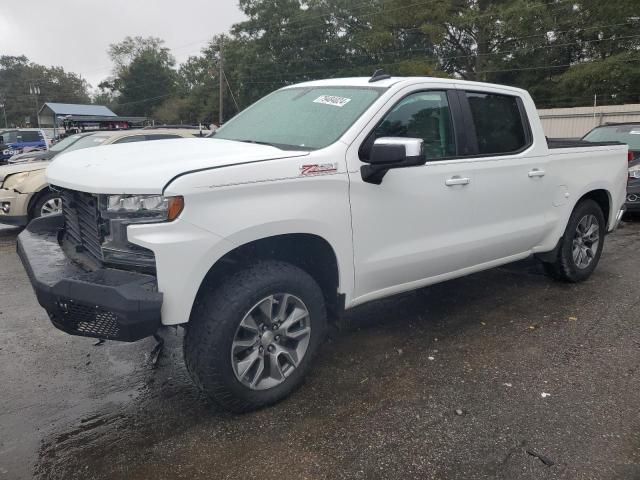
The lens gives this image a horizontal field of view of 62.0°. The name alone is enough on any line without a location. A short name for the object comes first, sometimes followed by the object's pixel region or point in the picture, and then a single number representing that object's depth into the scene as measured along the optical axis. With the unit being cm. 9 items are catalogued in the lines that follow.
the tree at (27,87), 9044
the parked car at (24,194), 761
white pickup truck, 268
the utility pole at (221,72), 4897
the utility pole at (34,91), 9021
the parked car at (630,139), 882
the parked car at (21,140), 1989
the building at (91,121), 2215
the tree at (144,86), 7644
